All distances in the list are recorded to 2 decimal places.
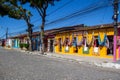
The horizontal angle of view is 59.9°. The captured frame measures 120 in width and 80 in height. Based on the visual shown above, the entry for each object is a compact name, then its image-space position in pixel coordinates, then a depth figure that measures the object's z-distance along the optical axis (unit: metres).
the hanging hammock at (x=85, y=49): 11.56
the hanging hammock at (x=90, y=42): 11.20
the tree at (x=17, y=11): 17.15
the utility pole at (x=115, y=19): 7.87
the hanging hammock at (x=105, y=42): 10.22
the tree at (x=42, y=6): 14.28
